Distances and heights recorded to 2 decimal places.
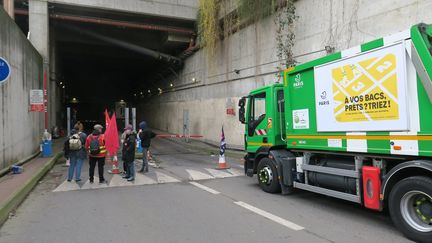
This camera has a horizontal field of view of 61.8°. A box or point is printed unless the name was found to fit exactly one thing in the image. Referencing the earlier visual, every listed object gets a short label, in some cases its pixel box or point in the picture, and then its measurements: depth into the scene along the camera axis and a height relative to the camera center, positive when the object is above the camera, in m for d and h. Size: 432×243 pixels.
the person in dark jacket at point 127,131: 11.00 +0.04
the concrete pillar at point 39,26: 22.19 +6.73
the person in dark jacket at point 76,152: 10.09 -0.50
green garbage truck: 5.17 -0.06
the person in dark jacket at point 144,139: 12.18 -0.24
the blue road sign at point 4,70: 7.50 +1.38
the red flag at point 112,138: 12.25 -0.17
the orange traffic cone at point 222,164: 13.00 -1.25
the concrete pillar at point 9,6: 19.27 +6.97
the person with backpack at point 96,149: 9.88 -0.43
